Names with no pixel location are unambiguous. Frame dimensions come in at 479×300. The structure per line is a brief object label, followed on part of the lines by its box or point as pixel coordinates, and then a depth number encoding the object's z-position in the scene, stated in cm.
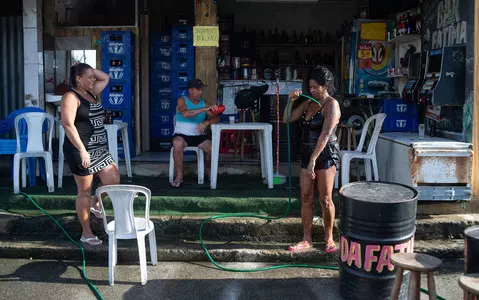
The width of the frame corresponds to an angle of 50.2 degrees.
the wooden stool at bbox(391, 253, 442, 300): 317
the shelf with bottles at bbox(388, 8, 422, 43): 702
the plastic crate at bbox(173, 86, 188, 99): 831
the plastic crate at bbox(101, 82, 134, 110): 770
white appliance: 519
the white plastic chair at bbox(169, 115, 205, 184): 633
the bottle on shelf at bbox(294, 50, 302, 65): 1108
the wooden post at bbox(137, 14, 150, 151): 873
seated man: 633
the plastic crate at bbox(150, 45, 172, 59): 891
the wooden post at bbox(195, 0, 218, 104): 736
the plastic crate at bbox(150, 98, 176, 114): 893
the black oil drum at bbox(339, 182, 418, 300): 369
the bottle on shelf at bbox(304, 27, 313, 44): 1093
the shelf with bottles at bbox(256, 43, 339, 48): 1095
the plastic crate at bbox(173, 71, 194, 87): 827
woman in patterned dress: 465
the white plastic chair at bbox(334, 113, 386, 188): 588
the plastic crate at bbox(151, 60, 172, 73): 894
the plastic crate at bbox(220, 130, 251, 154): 760
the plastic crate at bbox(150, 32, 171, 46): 886
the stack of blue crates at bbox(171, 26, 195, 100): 819
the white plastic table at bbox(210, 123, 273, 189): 604
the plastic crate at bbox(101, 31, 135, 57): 768
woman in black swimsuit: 452
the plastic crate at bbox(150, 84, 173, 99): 894
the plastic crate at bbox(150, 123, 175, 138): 893
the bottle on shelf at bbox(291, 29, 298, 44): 1099
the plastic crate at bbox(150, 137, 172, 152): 882
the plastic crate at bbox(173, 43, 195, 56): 819
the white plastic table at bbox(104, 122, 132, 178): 637
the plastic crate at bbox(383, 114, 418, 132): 664
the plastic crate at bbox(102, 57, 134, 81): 768
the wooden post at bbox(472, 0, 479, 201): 545
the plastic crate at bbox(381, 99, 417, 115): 665
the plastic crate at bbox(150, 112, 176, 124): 894
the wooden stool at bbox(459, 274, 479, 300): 266
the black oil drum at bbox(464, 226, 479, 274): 312
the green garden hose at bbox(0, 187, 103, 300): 416
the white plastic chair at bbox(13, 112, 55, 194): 594
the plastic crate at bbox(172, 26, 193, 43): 819
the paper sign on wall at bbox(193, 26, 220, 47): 704
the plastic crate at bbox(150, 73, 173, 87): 894
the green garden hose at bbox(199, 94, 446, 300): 465
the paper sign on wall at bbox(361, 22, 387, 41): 840
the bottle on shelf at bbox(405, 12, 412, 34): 710
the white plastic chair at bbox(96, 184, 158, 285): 423
